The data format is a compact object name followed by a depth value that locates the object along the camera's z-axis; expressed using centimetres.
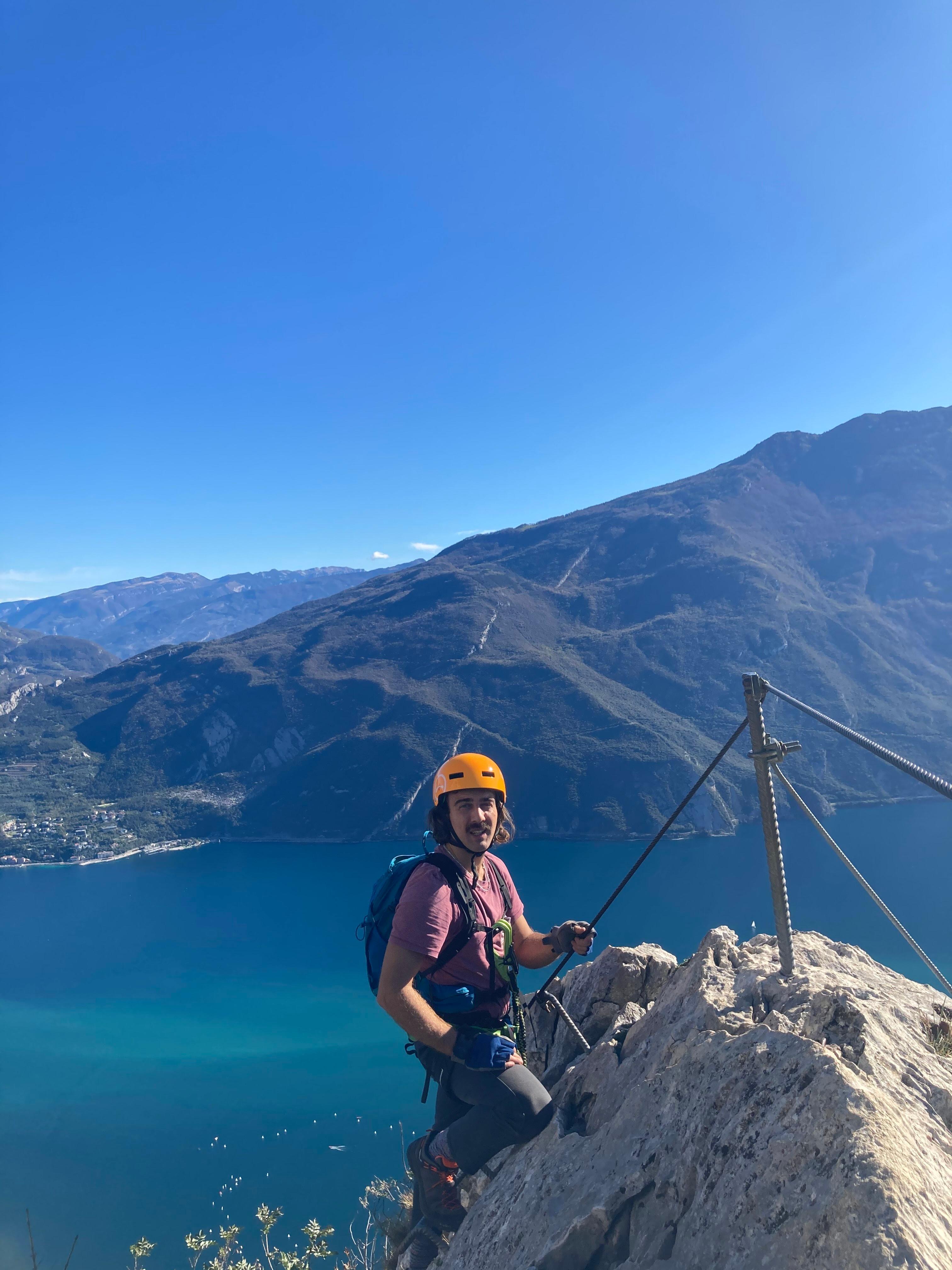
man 288
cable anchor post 319
